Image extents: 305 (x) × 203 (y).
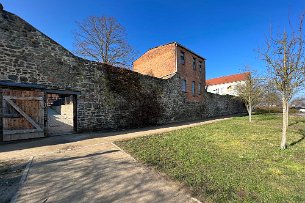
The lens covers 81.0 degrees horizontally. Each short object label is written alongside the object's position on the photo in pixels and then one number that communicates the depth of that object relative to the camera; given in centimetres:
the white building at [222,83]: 4612
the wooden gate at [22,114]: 762
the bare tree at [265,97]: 1838
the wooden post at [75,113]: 998
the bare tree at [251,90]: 1664
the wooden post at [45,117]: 870
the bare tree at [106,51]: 2650
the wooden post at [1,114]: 746
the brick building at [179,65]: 1945
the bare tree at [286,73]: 677
